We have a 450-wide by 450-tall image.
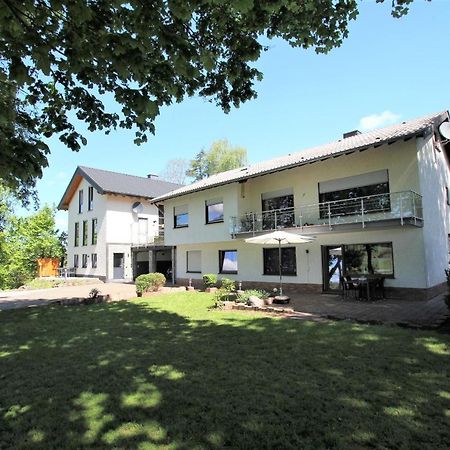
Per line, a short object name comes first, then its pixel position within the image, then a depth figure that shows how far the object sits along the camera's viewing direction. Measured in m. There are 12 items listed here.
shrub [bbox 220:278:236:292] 14.03
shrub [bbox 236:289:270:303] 11.58
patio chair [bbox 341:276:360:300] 12.94
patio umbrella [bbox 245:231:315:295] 12.57
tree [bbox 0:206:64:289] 29.19
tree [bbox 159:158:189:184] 50.03
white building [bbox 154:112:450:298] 12.61
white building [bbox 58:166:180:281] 26.23
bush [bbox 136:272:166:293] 15.57
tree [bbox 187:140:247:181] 41.91
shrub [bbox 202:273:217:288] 17.30
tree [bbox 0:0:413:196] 3.56
